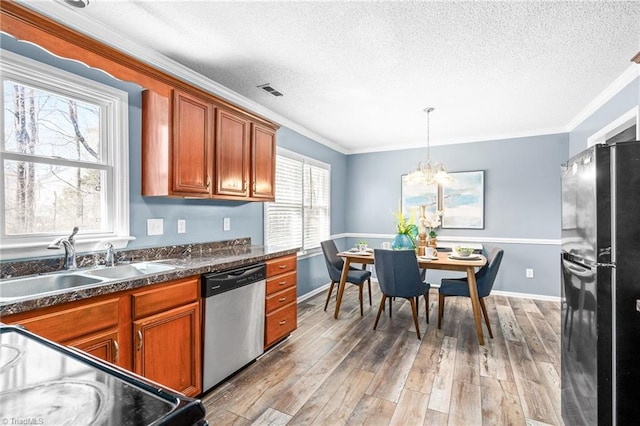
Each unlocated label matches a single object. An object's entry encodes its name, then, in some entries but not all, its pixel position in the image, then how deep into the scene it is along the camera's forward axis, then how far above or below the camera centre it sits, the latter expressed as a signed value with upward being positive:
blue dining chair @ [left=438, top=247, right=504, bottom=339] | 3.15 -0.77
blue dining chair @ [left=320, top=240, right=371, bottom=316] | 3.84 -0.77
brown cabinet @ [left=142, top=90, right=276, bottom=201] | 2.25 +0.51
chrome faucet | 1.82 -0.22
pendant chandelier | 3.76 +0.46
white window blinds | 4.02 +0.10
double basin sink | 1.56 -0.38
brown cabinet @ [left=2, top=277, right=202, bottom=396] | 1.38 -0.61
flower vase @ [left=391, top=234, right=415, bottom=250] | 3.55 -0.35
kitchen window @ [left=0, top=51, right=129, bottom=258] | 1.76 +0.34
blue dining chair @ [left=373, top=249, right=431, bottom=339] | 3.09 -0.64
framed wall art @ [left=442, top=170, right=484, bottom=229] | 4.83 +0.16
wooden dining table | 3.03 -0.56
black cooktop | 0.50 -0.33
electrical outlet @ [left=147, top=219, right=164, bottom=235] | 2.39 -0.11
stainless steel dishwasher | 2.12 -0.81
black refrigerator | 1.28 -0.30
